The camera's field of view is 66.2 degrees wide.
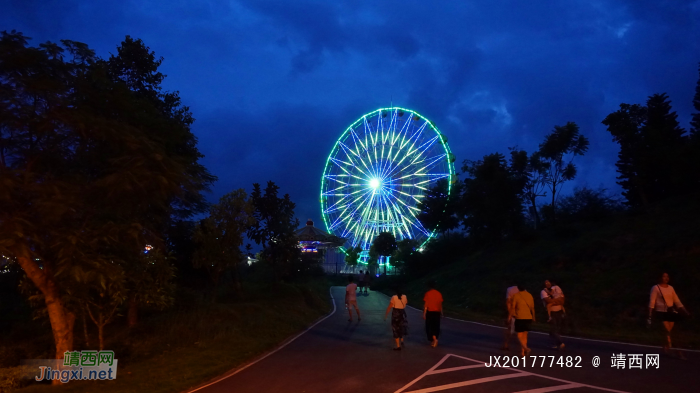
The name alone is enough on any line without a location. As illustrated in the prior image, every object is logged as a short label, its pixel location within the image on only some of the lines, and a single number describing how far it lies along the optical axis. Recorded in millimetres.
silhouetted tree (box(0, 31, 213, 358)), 9375
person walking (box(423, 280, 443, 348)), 12508
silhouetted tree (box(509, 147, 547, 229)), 41500
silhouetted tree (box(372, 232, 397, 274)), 55812
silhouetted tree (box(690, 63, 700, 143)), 34594
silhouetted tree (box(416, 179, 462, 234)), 54719
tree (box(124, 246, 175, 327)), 12359
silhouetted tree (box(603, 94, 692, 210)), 32500
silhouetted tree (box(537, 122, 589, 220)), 37969
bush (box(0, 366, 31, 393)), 10328
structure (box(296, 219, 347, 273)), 55875
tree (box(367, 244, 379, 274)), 57625
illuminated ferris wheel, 39781
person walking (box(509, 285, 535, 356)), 10750
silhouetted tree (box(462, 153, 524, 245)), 43188
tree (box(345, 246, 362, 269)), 51881
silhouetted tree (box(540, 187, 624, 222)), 36669
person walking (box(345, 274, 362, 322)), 18953
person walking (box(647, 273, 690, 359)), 10562
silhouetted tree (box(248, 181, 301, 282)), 27797
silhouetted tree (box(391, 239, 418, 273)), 50344
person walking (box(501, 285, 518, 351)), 11664
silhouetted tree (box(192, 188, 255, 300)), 21125
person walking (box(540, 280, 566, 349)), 11874
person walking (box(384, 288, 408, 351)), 12281
